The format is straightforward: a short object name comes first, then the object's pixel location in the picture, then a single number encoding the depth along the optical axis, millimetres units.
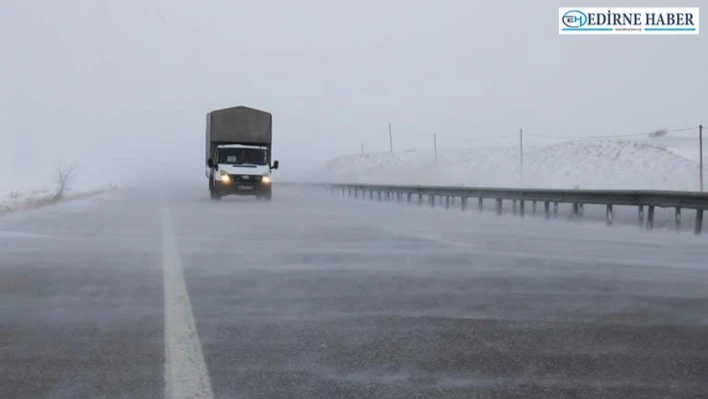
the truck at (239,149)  36438
